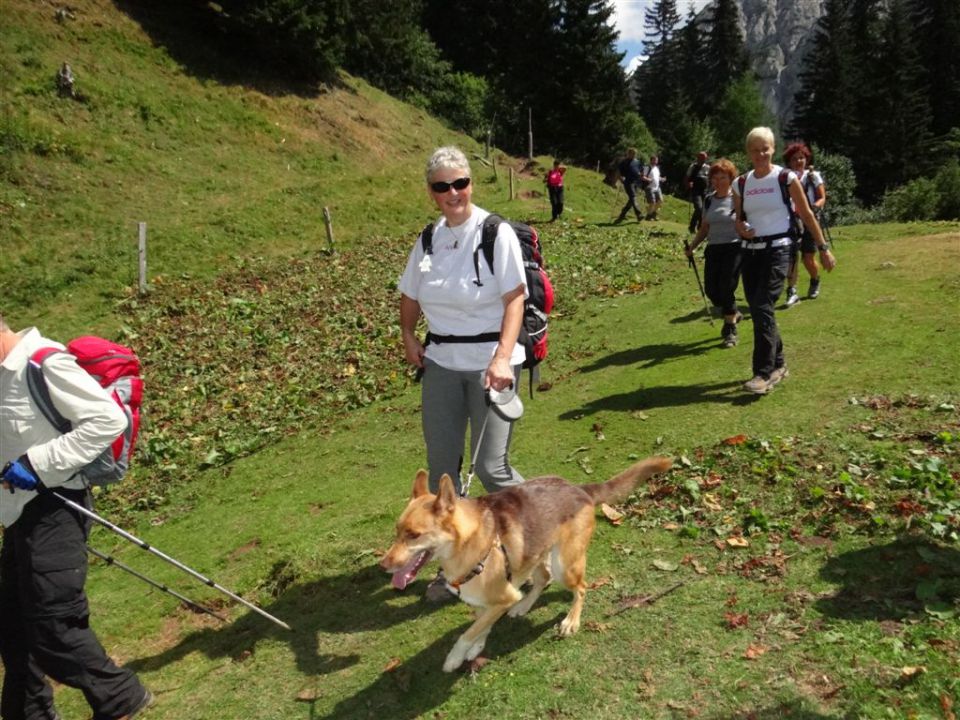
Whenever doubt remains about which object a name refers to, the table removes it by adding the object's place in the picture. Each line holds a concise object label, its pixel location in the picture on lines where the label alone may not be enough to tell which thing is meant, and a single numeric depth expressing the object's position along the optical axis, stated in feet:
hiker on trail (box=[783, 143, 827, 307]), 36.81
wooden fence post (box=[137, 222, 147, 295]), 58.70
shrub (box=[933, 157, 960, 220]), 94.89
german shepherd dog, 13.16
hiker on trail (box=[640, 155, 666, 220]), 81.08
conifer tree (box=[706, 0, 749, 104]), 254.68
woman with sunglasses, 14.69
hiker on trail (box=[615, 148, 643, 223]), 75.77
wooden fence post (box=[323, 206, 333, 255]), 72.64
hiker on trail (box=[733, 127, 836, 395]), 24.41
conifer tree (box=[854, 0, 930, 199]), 179.22
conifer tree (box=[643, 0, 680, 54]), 292.61
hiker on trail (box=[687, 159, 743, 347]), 31.89
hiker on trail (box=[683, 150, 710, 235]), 65.35
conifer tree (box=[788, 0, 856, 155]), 189.98
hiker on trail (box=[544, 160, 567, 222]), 77.92
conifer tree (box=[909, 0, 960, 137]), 187.83
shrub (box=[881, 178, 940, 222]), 97.09
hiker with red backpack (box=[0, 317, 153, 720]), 12.80
